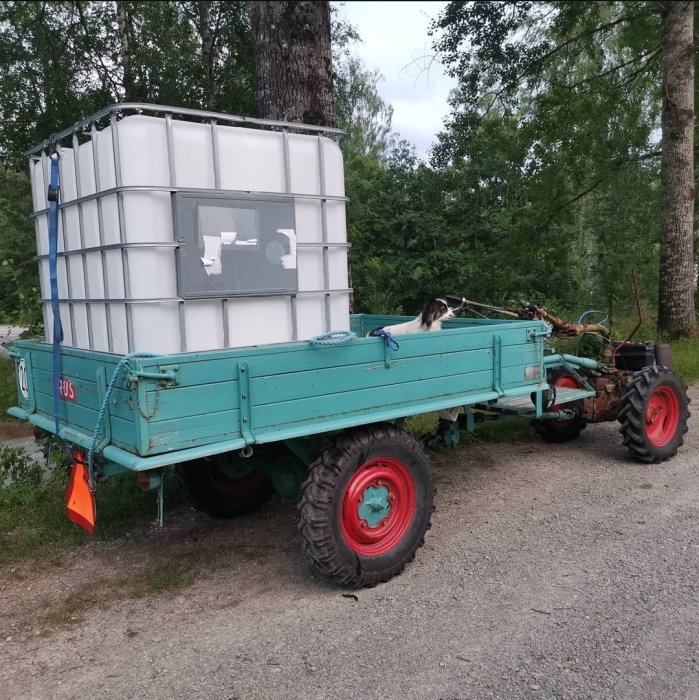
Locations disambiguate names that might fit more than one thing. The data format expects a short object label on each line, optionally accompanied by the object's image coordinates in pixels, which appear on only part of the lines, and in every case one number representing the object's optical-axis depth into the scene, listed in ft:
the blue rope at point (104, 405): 10.24
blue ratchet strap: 12.26
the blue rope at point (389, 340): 12.57
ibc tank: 10.93
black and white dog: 16.52
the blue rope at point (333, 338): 11.69
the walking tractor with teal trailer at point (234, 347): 10.73
